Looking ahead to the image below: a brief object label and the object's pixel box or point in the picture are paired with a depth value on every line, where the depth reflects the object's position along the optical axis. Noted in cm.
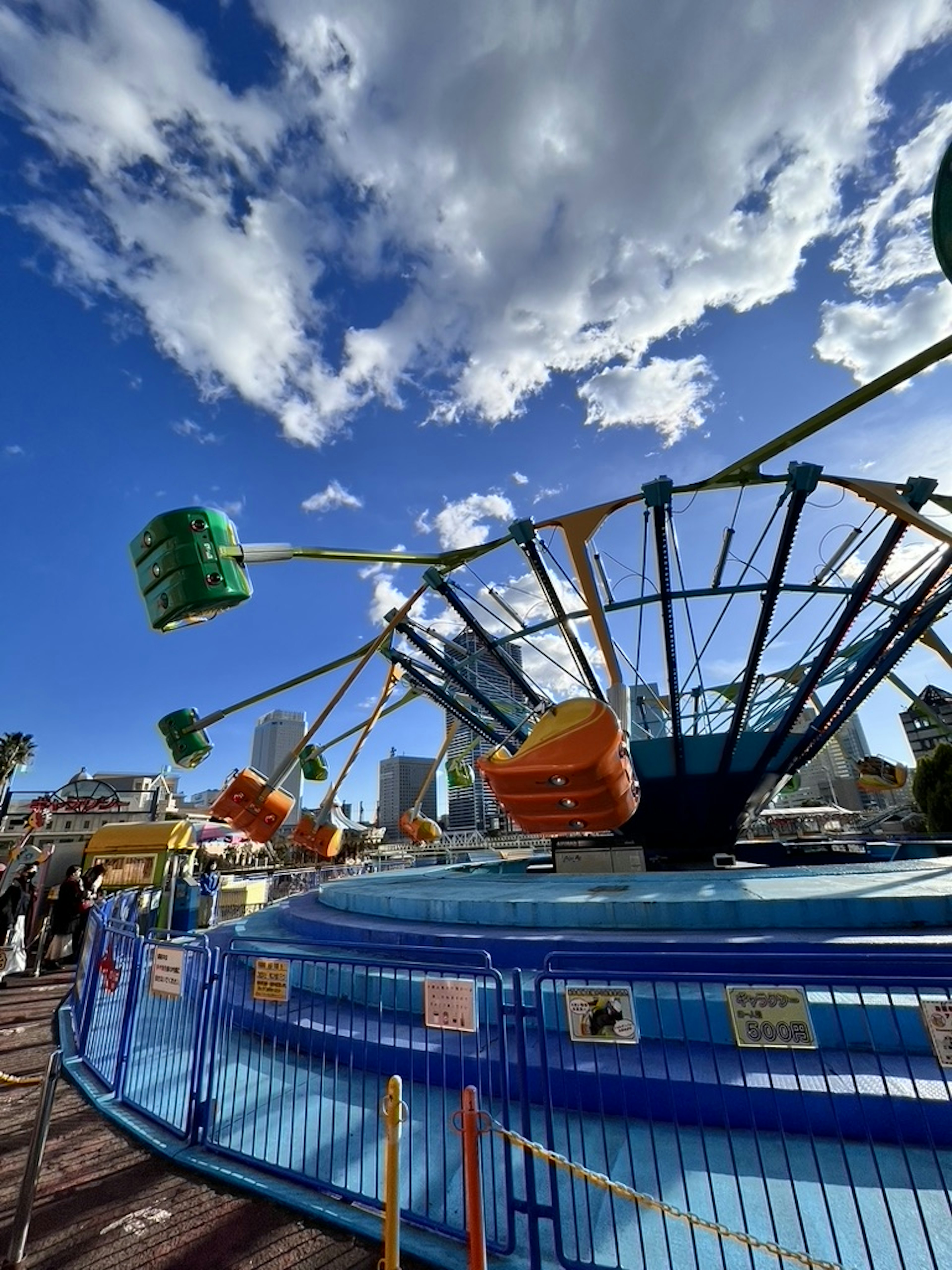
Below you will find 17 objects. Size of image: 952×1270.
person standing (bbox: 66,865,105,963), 1160
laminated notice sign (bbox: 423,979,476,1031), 366
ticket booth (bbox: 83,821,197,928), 1784
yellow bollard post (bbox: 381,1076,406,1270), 260
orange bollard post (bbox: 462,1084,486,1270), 266
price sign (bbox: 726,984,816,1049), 298
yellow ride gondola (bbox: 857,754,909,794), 1623
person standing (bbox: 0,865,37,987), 990
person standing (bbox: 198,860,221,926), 1466
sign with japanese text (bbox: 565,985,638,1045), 328
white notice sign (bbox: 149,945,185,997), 529
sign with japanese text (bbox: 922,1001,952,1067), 267
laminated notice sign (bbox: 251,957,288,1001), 451
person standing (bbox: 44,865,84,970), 1140
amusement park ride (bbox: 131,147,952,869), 544
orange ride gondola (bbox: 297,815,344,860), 1234
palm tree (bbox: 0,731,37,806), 5125
